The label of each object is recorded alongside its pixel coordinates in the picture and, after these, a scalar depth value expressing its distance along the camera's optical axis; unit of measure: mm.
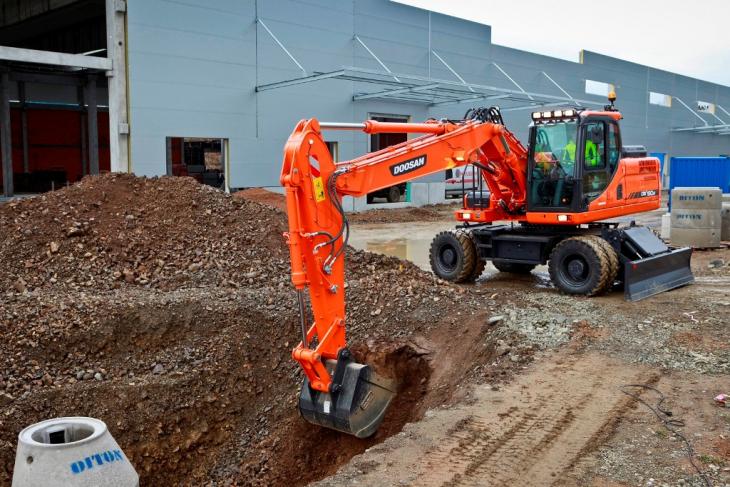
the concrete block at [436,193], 29766
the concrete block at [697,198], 15625
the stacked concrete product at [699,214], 15680
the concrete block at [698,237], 15766
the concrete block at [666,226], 17397
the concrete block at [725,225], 16469
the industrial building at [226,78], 19312
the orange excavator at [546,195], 7742
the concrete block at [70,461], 4387
